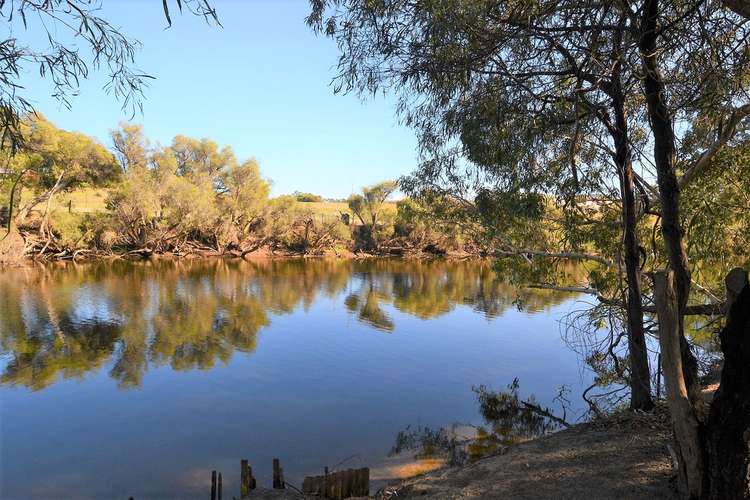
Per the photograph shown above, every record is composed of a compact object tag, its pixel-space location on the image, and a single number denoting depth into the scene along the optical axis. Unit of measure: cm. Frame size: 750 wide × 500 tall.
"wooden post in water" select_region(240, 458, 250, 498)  590
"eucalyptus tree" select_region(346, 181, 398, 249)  4694
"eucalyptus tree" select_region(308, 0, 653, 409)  496
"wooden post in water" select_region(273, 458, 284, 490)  612
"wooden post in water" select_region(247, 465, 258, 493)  596
